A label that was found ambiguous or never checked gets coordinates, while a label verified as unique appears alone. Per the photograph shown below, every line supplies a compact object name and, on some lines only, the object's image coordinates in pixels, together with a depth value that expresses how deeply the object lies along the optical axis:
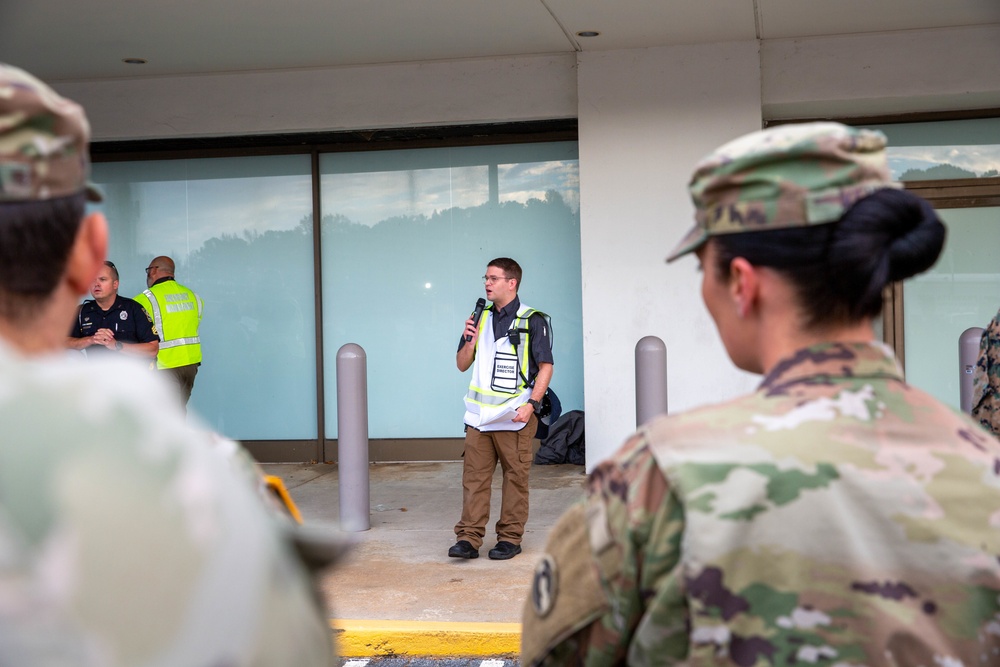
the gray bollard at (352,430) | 7.16
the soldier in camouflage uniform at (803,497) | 1.29
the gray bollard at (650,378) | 6.79
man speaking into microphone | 6.47
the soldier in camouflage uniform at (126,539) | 0.71
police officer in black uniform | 8.22
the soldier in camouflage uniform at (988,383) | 3.99
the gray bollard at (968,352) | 7.30
